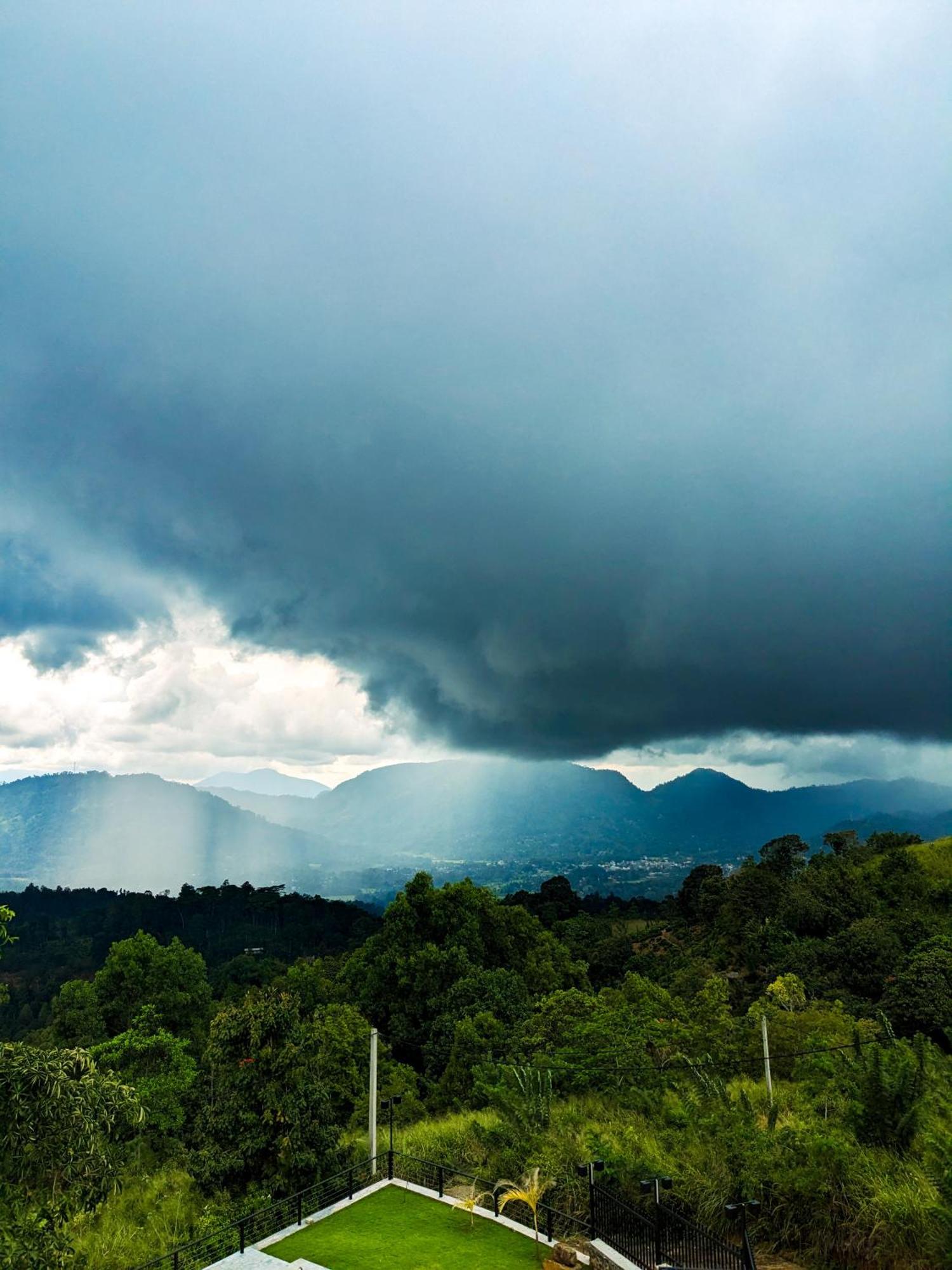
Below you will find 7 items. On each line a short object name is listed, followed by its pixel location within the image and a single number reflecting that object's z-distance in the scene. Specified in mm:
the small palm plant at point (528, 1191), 13117
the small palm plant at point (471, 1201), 14117
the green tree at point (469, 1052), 30203
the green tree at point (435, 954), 40844
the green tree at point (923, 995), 30719
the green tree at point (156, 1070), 30875
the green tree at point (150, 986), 41281
